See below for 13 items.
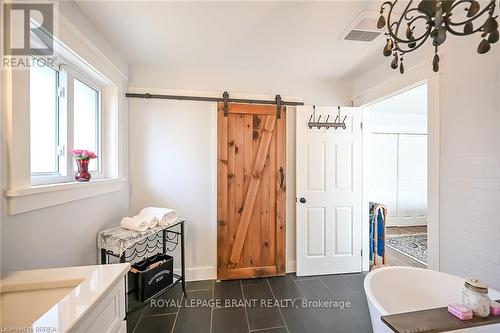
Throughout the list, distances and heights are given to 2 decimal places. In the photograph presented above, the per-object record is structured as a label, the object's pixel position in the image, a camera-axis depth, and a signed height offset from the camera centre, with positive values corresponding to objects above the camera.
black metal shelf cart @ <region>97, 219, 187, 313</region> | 1.66 -0.74
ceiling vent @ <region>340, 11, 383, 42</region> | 1.57 +1.05
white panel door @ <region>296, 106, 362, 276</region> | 2.65 -0.37
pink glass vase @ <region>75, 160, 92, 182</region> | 1.56 -0.05
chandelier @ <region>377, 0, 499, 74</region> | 0.88 +0.60
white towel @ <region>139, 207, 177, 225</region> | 2.06 -0.47
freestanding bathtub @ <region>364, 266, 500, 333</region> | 1.35 -0.78
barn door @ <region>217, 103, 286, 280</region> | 2.54 -0.31
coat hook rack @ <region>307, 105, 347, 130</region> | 2.65 +0.50
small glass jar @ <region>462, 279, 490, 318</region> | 1.02 -0.63
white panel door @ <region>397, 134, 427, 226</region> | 4.87 -0.45
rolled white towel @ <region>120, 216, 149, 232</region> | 1.87 -0.50
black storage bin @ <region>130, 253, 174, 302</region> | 1.84 -0.97
